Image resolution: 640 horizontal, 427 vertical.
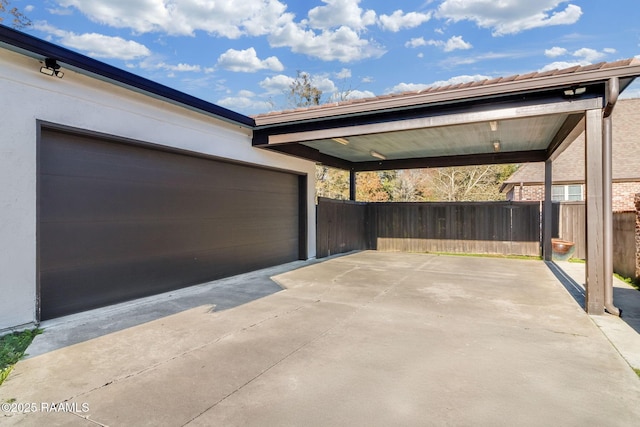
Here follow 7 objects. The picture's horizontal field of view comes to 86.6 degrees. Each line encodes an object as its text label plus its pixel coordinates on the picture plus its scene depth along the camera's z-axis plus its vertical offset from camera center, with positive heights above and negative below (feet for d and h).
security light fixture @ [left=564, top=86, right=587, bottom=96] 14.98 +5.51
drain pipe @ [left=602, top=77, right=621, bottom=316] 14.66 -0.07
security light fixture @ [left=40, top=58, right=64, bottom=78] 12.59 +5.56
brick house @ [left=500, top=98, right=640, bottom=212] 40.86 +5.77
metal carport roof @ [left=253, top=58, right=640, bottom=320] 14.75 +5.62
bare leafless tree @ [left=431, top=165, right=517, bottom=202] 70.18 +6.82
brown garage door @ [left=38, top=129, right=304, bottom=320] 13.74 -0.31
